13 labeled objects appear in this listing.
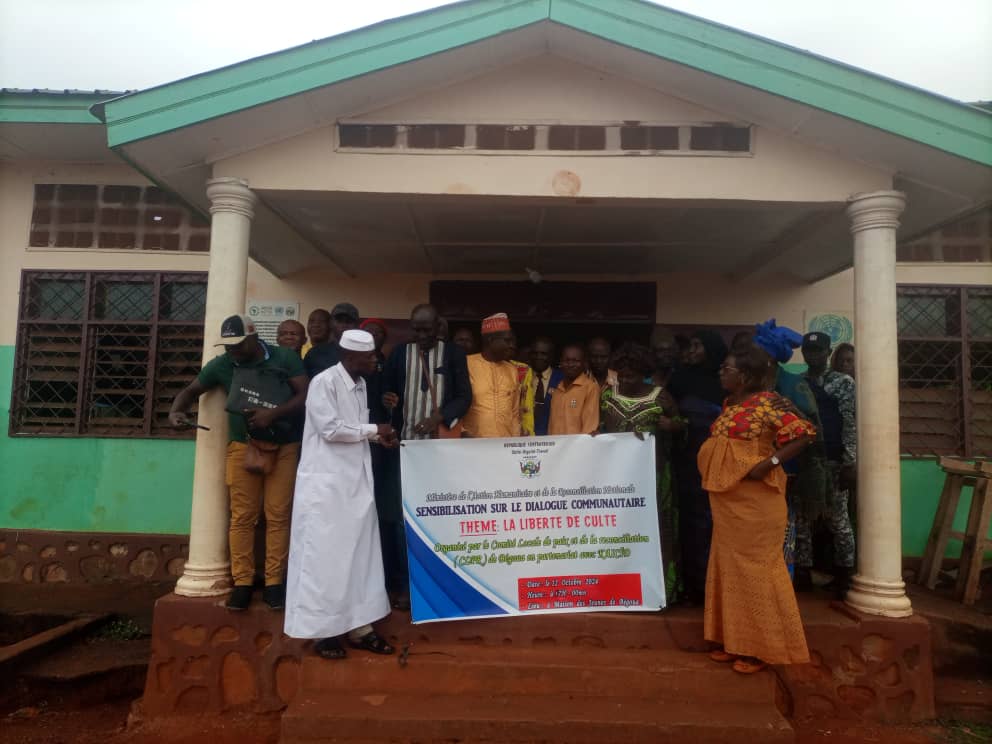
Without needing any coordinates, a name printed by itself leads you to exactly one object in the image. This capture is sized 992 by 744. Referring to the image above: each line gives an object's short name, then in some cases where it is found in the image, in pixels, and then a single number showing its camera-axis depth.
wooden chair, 4.92
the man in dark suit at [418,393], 3.92
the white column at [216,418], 3.88
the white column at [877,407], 3.87
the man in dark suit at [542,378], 4.70
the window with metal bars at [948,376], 5.95
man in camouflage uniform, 4.27
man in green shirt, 3.68
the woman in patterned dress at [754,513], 3.32
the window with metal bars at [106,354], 6.19
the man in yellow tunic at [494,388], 4.08
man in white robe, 3.43
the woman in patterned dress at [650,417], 3.89
